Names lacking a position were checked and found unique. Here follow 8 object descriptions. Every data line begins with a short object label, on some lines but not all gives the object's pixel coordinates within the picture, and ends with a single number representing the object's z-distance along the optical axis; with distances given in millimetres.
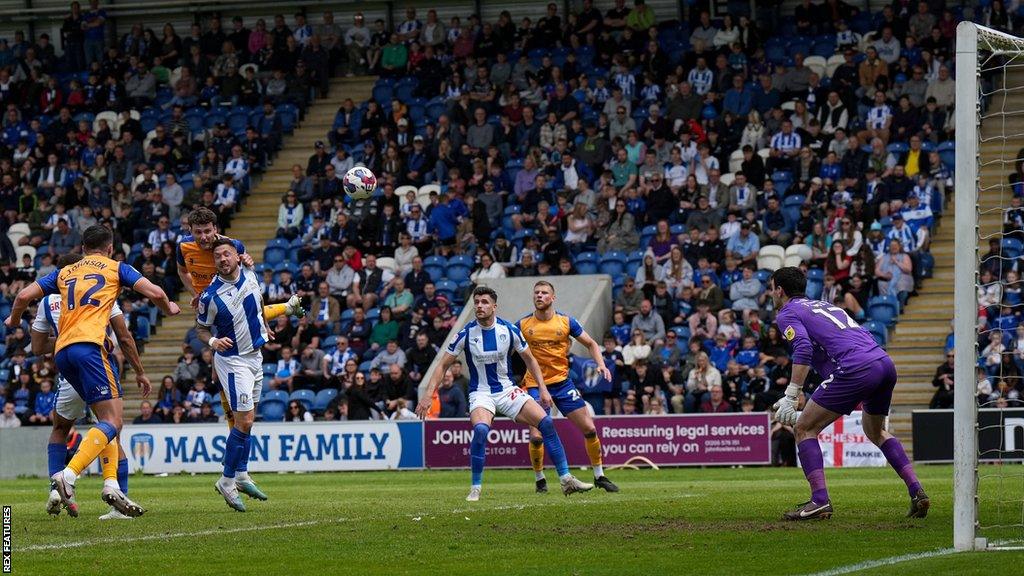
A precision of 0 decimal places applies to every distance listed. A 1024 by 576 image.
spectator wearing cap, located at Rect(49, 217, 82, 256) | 33844
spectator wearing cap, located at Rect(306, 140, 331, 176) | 34312
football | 19906
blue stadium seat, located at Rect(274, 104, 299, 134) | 37531
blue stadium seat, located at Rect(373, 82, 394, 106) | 36625
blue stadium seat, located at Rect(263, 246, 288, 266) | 32875
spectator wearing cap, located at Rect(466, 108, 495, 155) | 33469
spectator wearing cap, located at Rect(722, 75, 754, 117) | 31938
